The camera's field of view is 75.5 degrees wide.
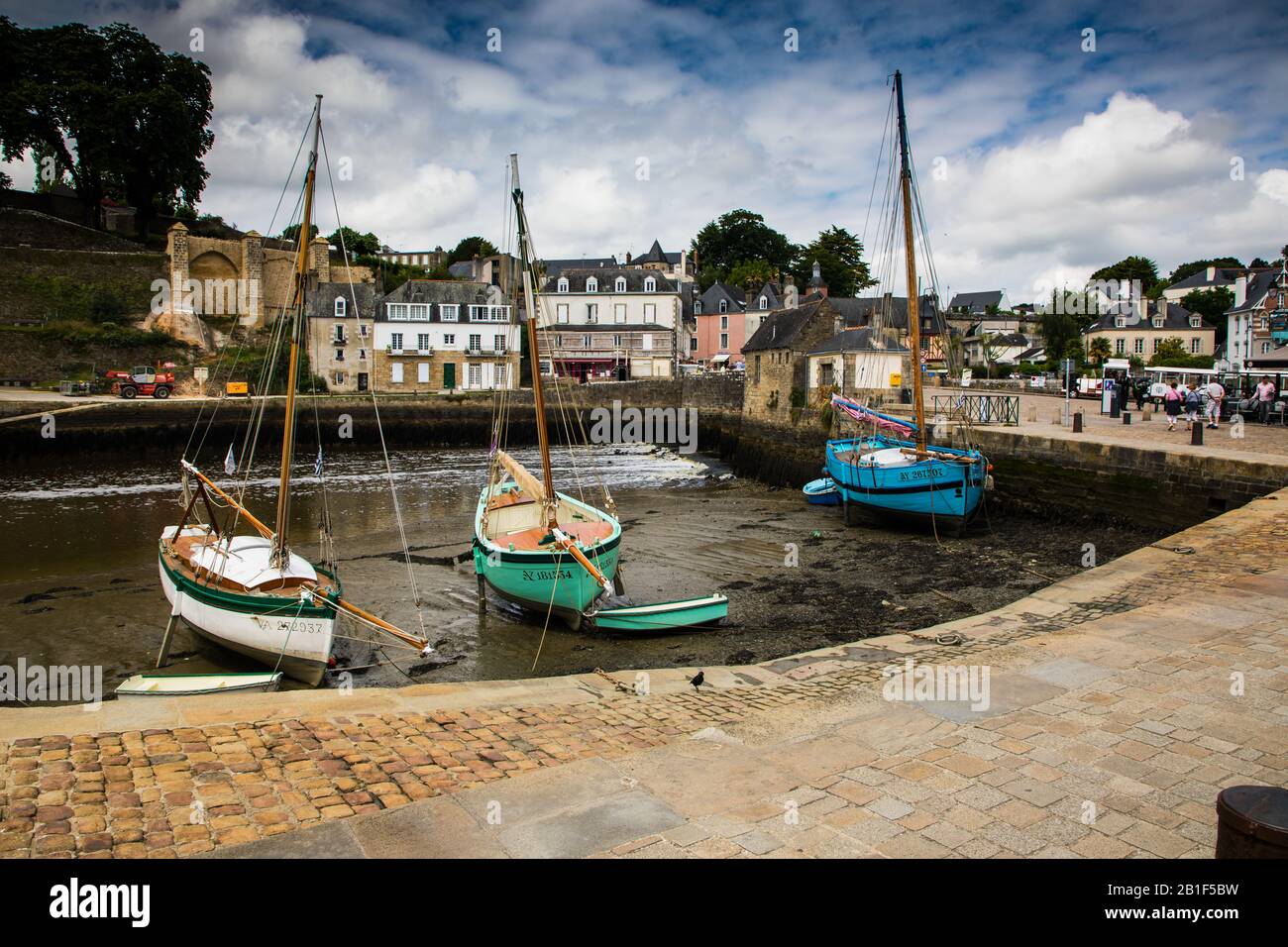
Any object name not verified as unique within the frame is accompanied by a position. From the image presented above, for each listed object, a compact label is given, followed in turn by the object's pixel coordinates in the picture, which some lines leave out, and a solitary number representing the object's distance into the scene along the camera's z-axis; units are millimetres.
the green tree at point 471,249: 85962
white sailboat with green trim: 10984
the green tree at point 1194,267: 102562
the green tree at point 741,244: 91688
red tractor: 43594
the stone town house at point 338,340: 53594
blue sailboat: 19969
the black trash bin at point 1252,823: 2938
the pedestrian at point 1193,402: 26031
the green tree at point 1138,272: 88812
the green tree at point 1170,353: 55094
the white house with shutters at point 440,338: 54688
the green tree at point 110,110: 55688
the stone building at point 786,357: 38438
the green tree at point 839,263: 81438
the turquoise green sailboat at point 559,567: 12969
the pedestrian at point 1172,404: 23766
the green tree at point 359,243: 75575
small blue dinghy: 26609
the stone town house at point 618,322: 61406
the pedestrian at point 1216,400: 25284
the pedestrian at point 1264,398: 24828
